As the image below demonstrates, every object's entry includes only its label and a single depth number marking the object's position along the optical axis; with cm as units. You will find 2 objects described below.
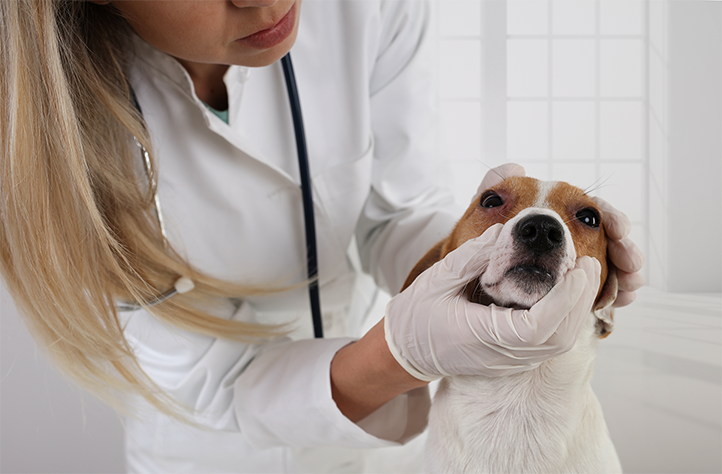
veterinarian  74
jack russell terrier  70
